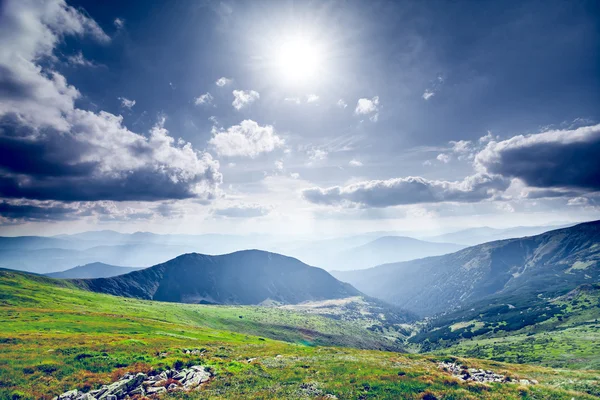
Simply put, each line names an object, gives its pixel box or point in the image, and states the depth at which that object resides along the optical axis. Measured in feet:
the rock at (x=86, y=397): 83.08
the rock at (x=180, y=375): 102.62
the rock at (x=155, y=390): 90.84
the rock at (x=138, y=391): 89.81
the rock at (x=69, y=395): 83.15
